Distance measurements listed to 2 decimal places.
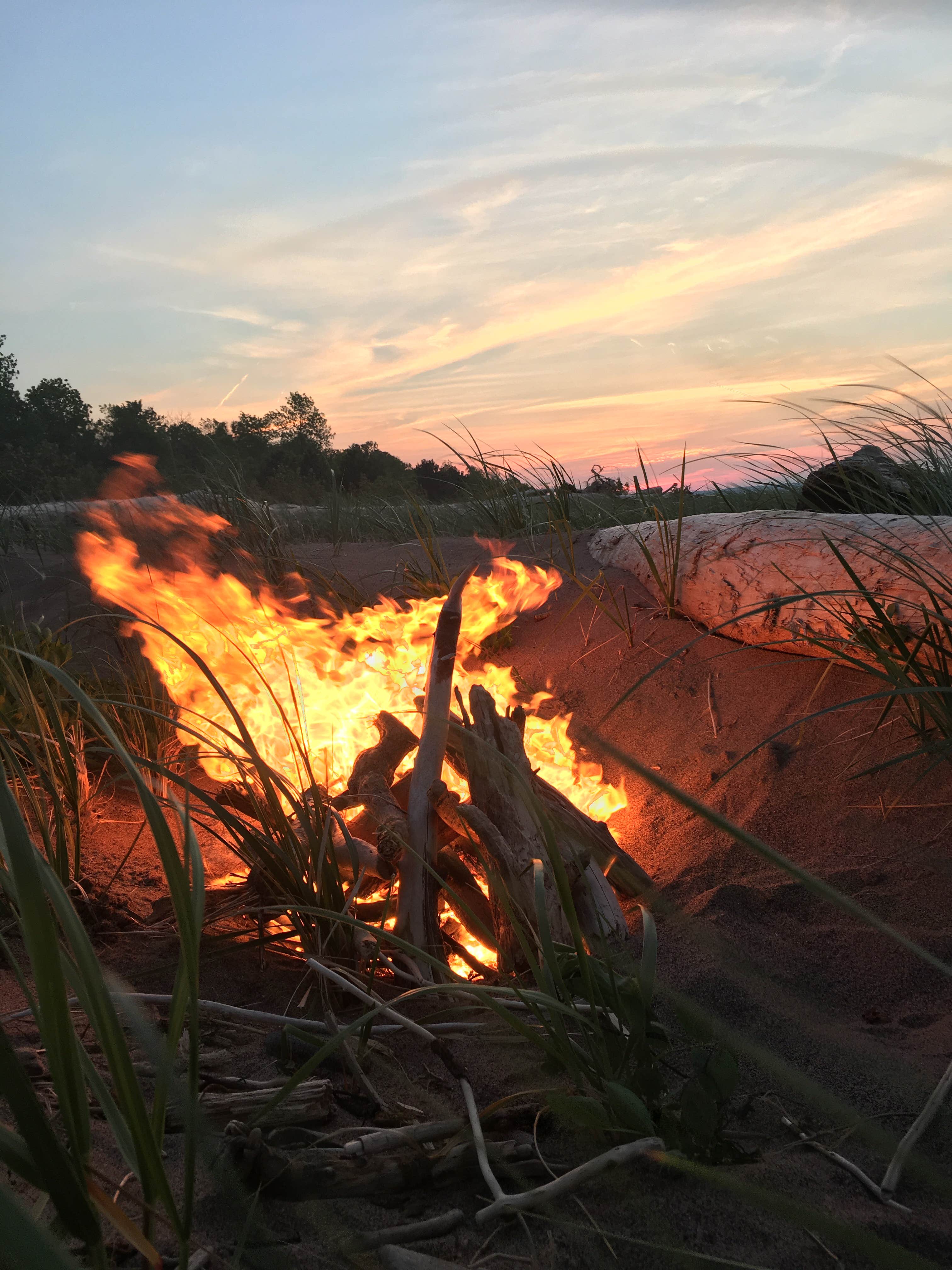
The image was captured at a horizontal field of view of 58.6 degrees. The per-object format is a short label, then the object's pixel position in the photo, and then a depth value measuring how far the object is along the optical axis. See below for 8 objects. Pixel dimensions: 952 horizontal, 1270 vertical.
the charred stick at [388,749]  2.89
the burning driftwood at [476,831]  2.28
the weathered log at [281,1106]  1.45
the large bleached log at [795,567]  3.41
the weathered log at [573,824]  2.35
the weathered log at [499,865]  2.27
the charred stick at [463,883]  2.42
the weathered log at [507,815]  2.28
